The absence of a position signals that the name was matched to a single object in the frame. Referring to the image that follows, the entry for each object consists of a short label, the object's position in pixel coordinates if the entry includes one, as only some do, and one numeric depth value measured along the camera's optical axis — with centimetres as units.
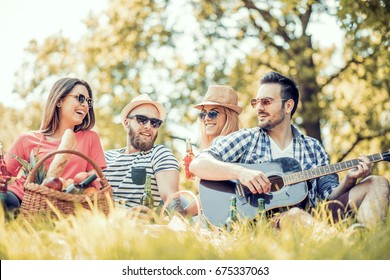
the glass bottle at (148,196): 433
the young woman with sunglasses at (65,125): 412
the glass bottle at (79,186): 343
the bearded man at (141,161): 459
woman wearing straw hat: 493
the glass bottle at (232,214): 369
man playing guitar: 378
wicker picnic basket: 326
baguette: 355
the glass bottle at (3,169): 364
